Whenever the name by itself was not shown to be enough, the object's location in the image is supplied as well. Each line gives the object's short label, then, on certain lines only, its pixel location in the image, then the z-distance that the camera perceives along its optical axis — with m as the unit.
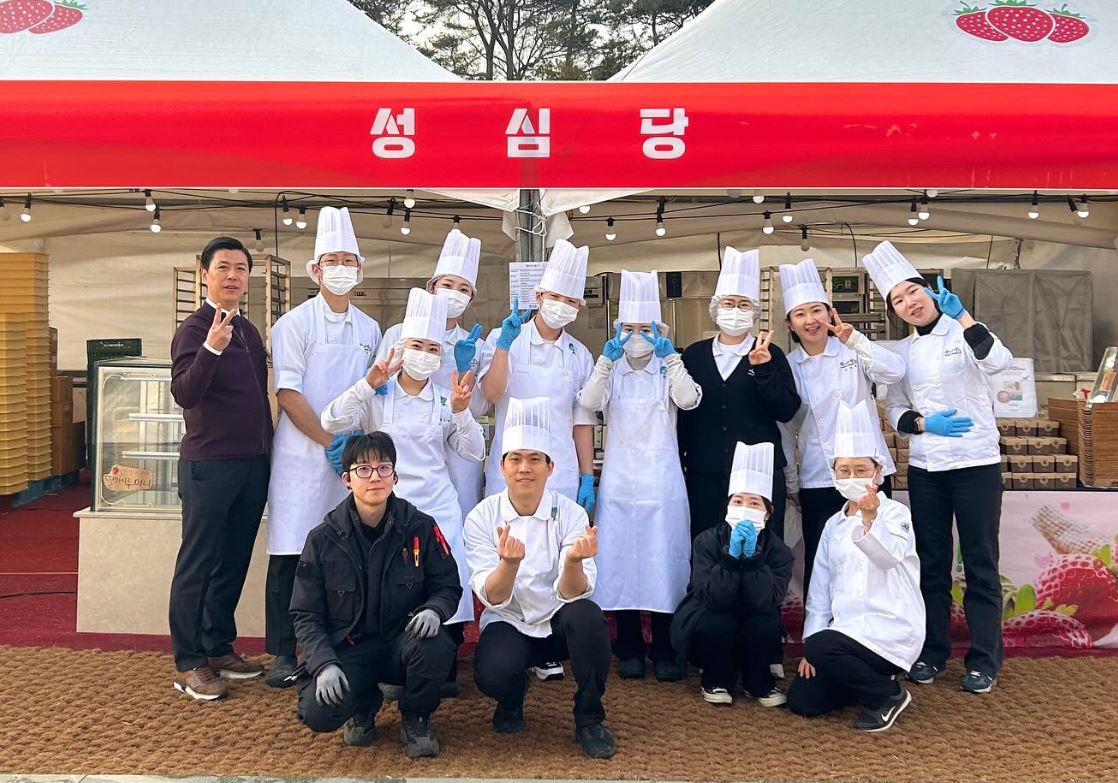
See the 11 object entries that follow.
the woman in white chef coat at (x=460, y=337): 3.71
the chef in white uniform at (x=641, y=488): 3.77
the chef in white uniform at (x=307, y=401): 3.64
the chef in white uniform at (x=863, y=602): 3.28
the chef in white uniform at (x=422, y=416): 3.48
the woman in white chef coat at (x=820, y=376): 3.74
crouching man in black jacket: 3.00
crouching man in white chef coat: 3.09
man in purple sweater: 3.51
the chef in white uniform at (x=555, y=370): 3.73
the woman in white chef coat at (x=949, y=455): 3.63
